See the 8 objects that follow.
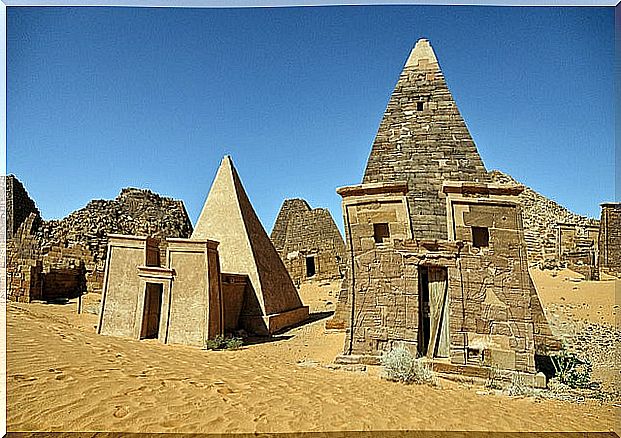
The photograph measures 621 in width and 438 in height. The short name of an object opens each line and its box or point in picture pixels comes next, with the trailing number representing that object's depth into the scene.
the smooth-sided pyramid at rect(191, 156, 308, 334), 13.42
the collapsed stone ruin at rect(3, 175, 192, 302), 19.09
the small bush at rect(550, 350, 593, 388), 8.34
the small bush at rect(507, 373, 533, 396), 7.19
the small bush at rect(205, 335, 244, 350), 10.66
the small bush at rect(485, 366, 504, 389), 7.51
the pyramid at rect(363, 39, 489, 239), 10.84
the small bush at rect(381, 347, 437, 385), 7.41
